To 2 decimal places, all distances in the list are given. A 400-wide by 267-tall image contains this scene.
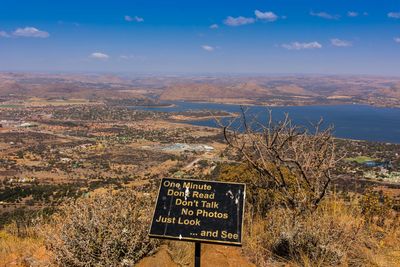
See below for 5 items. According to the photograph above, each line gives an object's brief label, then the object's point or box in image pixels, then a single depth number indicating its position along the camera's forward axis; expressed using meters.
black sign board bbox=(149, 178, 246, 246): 4.80
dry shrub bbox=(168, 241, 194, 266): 5.89
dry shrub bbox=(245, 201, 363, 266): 5.62
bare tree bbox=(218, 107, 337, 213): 6.98
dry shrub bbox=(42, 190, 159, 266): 5.52
